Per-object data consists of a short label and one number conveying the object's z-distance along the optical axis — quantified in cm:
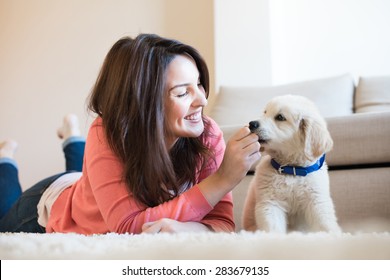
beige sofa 143
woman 90
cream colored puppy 106
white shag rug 34
